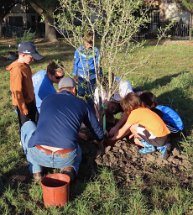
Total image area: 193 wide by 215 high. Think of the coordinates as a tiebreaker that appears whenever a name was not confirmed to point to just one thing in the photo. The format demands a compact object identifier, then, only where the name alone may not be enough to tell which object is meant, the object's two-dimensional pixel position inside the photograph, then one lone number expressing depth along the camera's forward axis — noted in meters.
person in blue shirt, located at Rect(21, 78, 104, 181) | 3.08
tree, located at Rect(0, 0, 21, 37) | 25.96
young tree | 3.81
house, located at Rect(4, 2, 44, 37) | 26.86
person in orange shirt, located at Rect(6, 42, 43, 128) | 3.91
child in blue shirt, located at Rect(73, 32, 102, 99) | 4.05
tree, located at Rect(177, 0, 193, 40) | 17.69
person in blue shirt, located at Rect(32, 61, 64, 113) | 4.29
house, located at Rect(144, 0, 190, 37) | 23.52
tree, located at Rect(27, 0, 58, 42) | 17.19
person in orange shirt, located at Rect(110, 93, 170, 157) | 3.66
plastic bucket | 2.84
